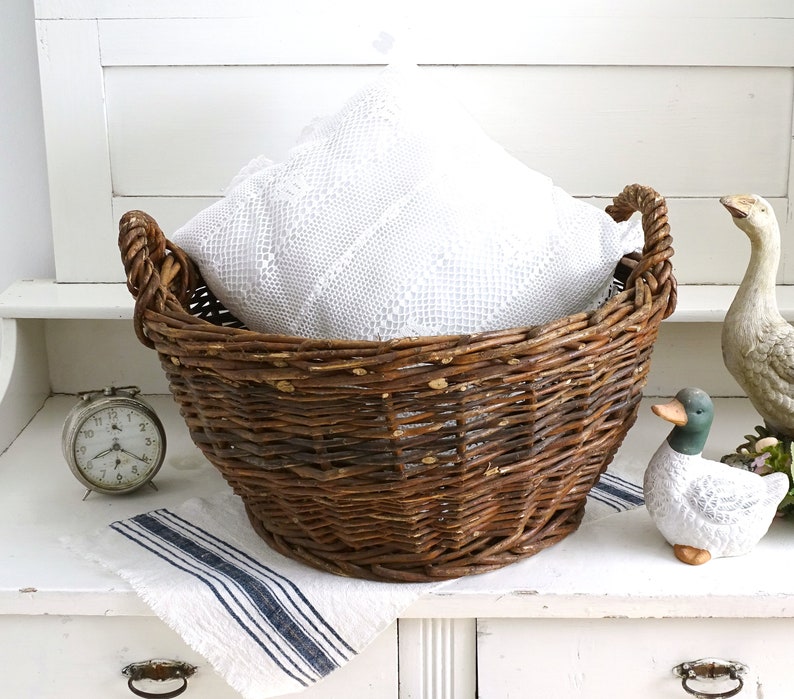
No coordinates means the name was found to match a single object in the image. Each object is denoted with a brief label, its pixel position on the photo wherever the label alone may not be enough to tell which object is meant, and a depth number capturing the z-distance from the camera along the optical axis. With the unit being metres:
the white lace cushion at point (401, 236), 0.82
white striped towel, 0.78
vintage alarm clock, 0.96
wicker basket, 0.68
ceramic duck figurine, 0.81
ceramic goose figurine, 0.90
